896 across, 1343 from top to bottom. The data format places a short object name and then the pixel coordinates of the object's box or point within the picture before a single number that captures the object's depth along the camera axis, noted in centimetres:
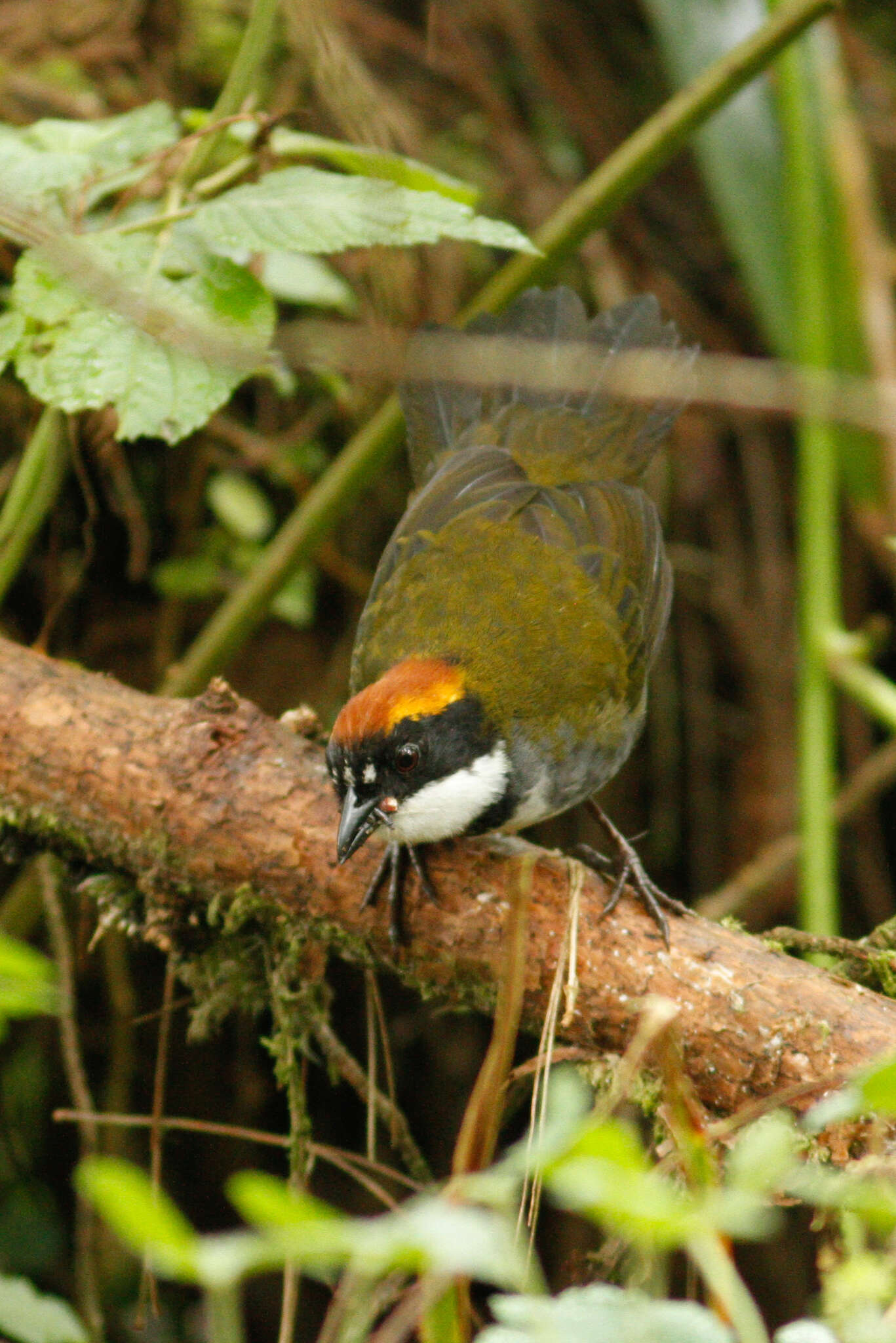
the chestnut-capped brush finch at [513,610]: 457
